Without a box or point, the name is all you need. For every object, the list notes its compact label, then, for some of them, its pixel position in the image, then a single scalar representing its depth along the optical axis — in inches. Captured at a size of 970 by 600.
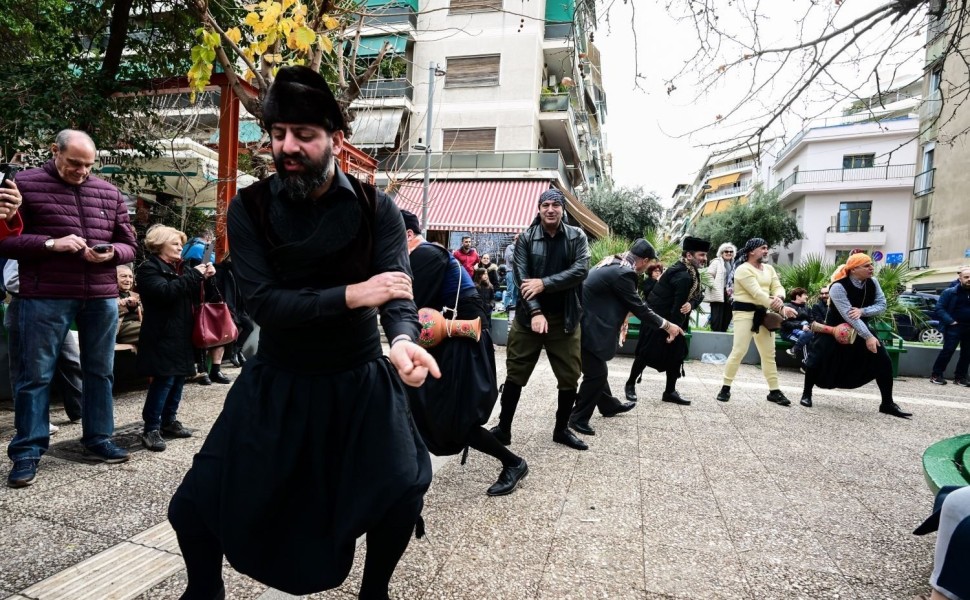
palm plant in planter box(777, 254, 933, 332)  396.1
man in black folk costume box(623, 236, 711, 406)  254.1
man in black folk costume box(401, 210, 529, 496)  122.3
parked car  474.4
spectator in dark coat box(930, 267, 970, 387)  353.7
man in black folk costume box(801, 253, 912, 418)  246.8
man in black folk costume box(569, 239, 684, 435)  194.9
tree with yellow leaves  164.1
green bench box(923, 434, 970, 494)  95.8
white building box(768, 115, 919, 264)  1512.1
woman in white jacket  386.3
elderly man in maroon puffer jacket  132.3
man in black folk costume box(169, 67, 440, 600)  63.3
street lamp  678.0
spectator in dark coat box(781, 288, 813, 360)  350.1
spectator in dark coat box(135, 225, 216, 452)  162.9
